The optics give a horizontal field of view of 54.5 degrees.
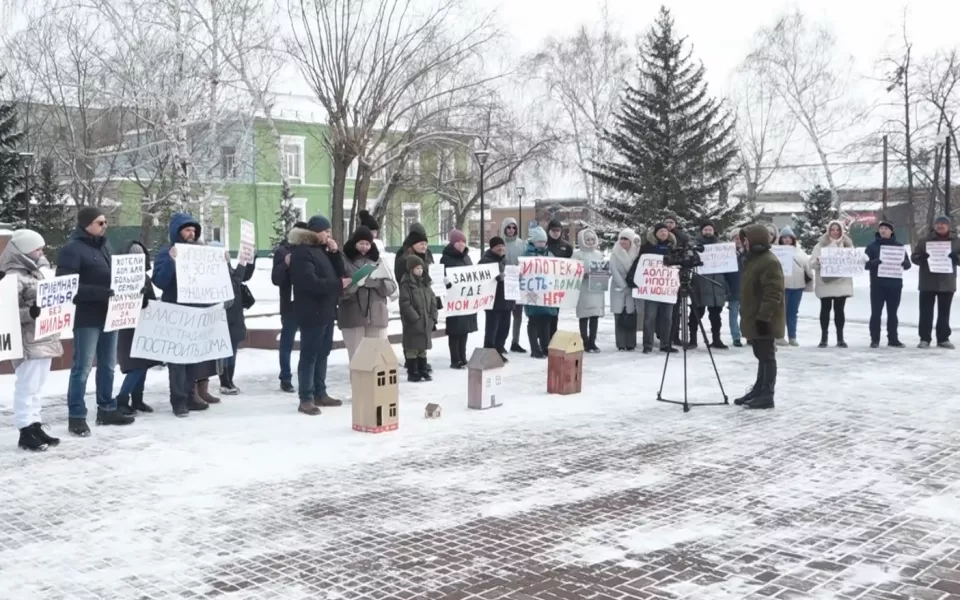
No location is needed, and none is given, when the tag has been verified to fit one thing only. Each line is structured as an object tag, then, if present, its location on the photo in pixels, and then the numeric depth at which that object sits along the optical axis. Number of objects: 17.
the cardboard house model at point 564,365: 10.09
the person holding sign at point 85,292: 7.88
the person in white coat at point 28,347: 7.39
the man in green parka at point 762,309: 9.12
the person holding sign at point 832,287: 14.17
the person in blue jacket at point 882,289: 13.95
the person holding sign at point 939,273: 13.73
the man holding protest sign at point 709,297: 13.60
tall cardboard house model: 8.06
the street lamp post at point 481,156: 33.12
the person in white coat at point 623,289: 13.70
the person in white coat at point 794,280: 14.06
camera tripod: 9.31
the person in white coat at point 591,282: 13.62
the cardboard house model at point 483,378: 9.16
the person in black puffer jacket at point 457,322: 12.23
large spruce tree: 30.67
